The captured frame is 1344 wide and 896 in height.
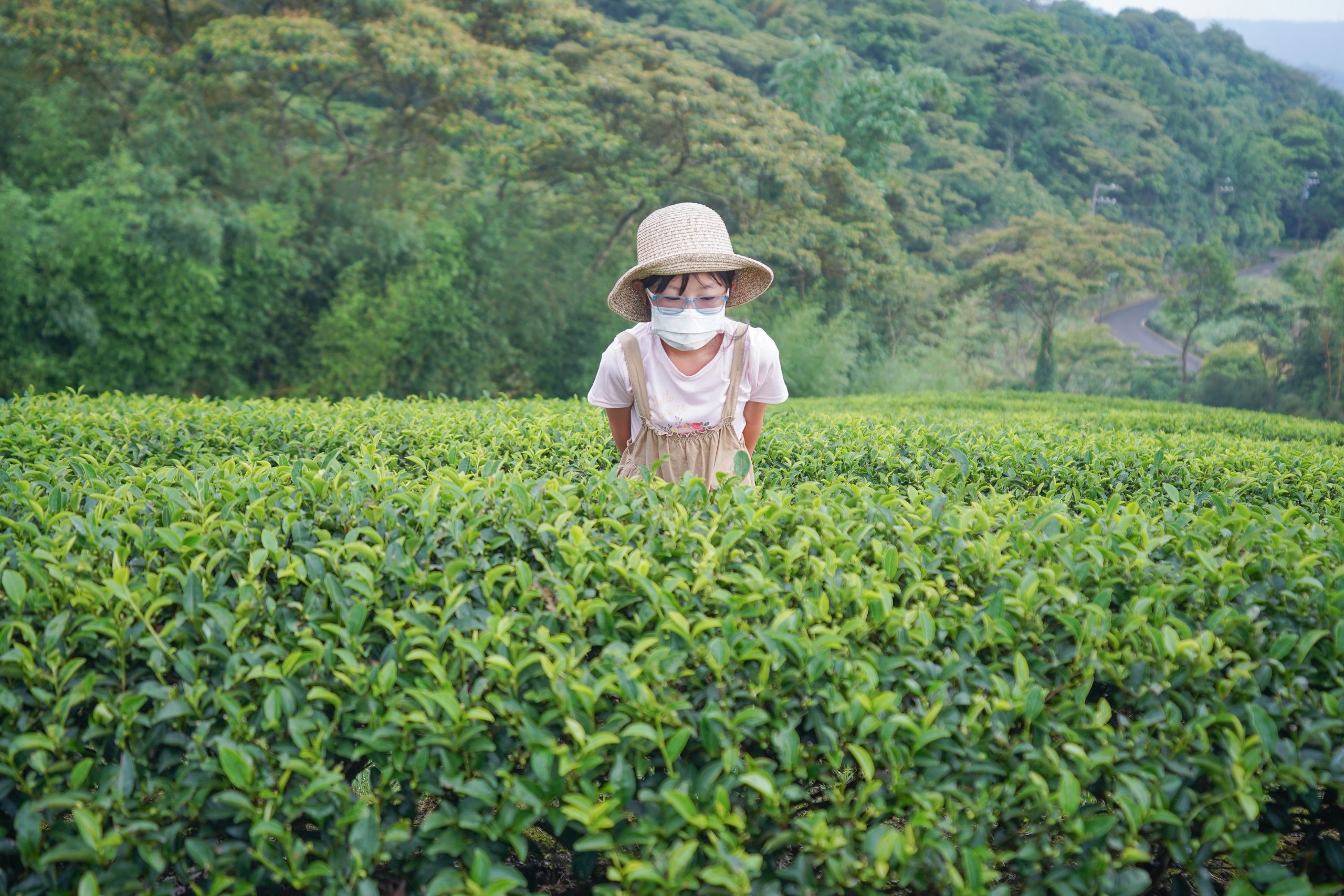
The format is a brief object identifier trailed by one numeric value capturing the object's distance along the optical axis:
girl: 2.67
